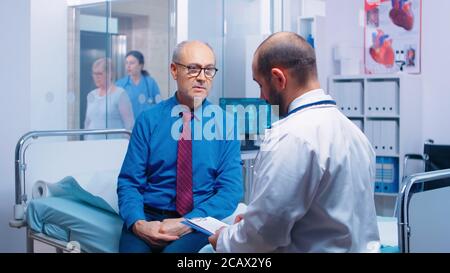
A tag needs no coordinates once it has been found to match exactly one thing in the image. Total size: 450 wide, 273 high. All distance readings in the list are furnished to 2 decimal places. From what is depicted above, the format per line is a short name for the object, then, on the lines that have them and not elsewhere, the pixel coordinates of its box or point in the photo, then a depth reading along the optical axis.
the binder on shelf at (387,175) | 5.22
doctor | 1.57
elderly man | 2.51
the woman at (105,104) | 4.71
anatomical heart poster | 5.39
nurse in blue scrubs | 5.09
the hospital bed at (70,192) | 2.70
